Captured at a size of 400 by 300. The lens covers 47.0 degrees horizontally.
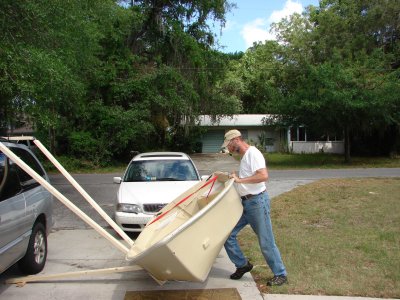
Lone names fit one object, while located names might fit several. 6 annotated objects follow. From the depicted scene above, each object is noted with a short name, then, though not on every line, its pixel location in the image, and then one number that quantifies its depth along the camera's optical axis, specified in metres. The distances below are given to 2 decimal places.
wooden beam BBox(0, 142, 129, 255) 5.04
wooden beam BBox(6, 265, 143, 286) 5.39
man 5.33
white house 40.75
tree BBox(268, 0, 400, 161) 24.20
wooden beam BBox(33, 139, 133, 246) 5.52
